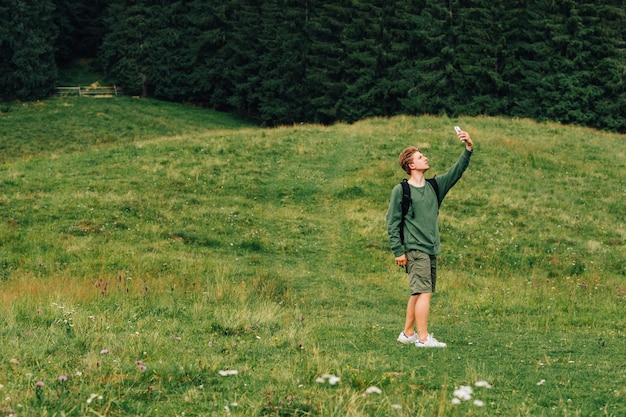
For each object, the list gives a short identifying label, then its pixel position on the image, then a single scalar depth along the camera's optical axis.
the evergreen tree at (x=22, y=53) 60.53
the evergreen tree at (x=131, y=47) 69.00
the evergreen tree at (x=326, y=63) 60.09
